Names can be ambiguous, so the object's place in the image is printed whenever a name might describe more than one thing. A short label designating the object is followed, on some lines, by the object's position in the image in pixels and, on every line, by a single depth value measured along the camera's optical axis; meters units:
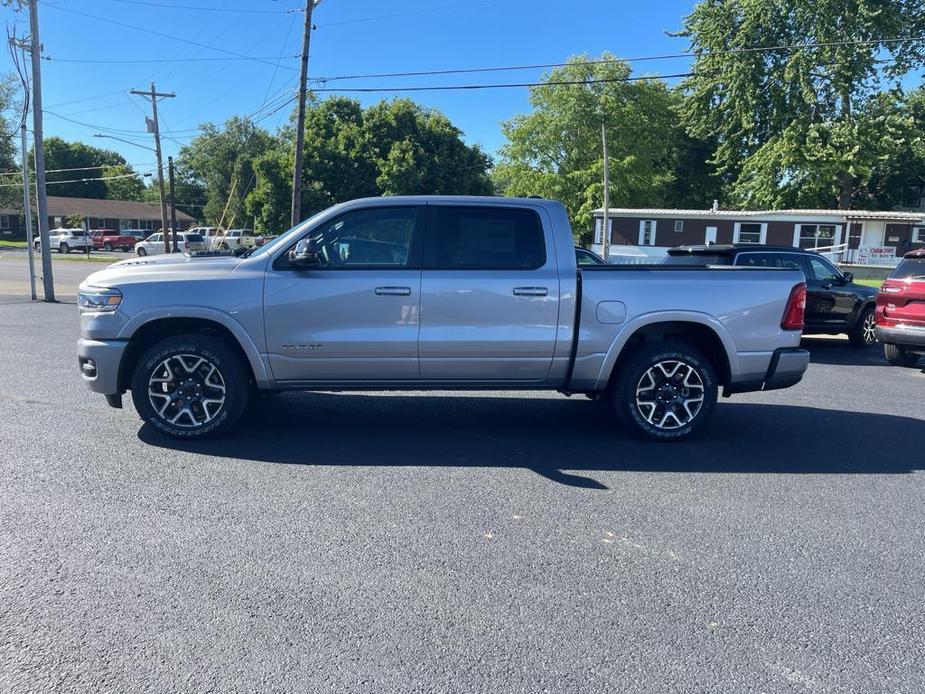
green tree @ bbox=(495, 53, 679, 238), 47.34
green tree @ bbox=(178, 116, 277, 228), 68.94
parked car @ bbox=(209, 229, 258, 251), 35.34
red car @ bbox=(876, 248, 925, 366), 9.35
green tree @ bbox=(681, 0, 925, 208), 35.91
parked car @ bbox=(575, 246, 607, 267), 11.95
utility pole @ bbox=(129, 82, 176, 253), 34.50
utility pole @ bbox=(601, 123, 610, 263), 34.78
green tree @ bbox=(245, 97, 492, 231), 38.12
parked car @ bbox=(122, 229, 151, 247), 61.66
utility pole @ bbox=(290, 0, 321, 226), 21.38
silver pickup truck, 5.51
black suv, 11.28
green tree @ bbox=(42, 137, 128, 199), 82.44
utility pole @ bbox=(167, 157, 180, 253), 41.75
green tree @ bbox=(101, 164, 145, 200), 87.31
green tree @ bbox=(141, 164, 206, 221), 84.31
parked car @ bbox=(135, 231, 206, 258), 45.53
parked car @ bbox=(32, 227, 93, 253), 53.16
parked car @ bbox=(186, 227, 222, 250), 47.53
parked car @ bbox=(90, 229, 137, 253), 56.50
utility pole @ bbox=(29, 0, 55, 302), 16.86
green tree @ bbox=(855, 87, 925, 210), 41.81
